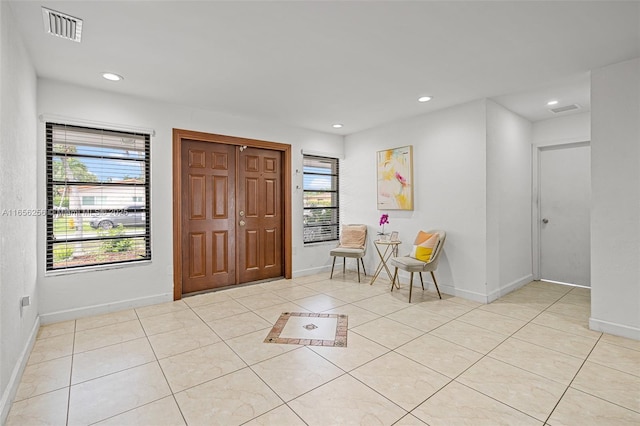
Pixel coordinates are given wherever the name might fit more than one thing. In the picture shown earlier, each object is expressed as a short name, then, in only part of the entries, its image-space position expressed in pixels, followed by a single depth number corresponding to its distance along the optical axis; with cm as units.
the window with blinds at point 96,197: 322
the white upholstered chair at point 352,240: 500
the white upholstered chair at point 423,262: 384
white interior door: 448
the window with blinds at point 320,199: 537
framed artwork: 461
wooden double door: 421
